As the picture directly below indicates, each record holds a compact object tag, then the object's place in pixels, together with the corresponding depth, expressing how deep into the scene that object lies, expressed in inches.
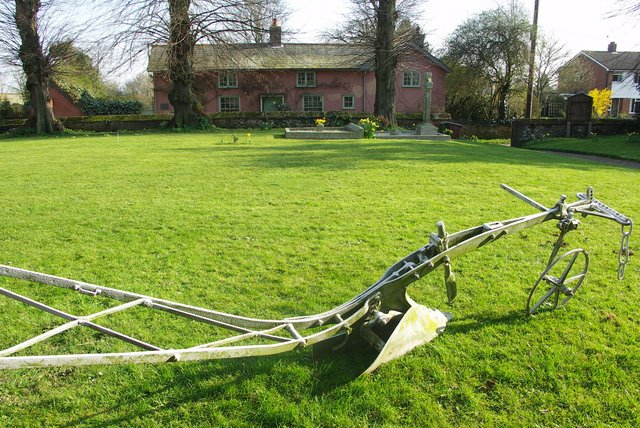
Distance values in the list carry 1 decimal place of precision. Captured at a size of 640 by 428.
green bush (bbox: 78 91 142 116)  1689.2
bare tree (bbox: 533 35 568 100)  1692.8
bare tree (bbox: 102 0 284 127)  1103.0
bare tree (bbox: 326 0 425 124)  1200.2
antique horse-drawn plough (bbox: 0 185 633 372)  102.5
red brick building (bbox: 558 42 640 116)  2263.3
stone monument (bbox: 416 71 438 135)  997.8
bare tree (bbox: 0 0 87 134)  1186.6
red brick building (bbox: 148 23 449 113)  1664.6
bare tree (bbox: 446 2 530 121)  1588.3
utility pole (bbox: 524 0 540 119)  1488.7
